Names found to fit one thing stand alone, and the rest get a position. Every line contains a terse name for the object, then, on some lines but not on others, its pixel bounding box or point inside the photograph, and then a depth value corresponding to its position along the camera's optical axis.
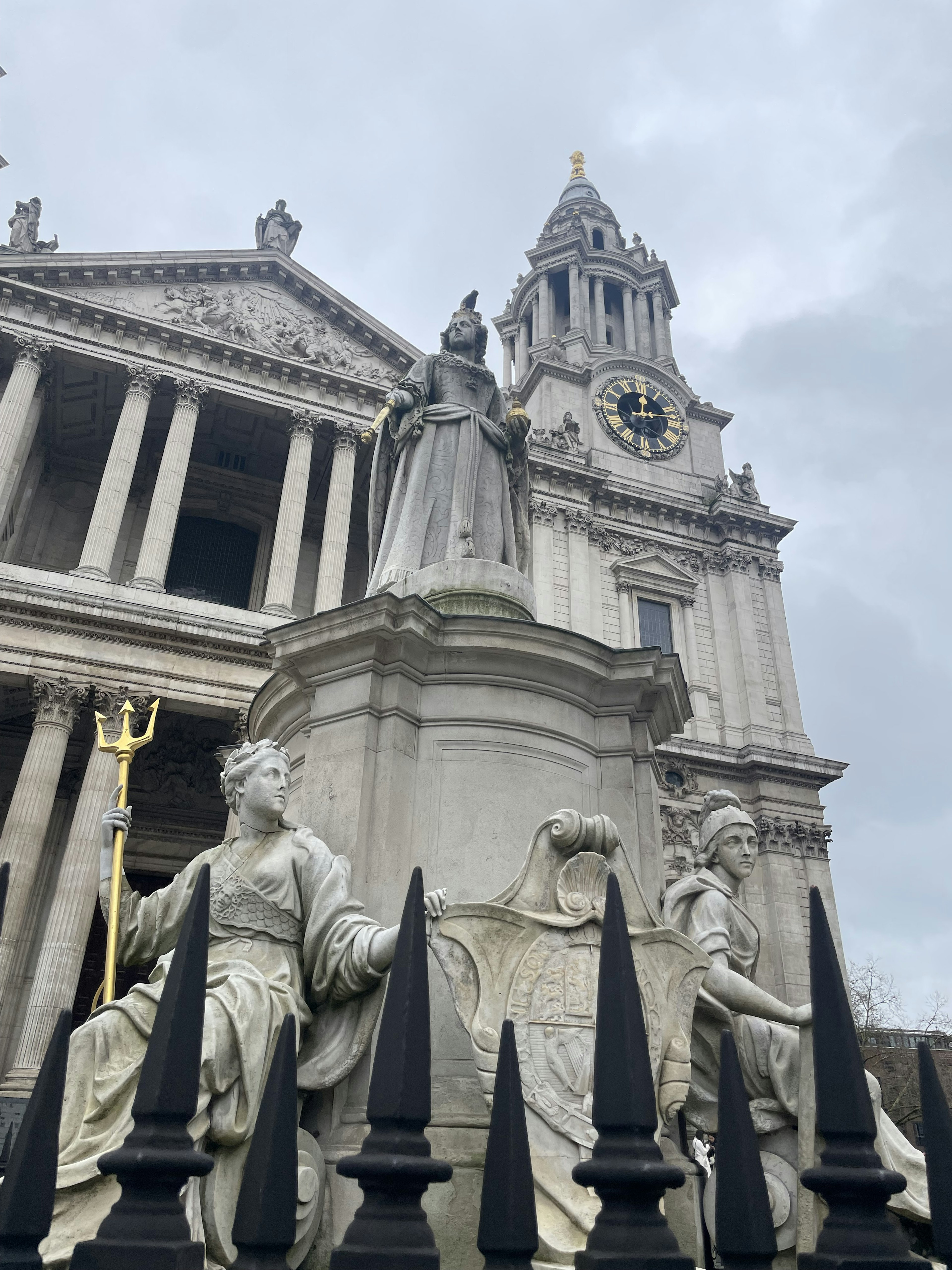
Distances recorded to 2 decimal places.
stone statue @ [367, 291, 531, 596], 6.50
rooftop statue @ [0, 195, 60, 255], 25.12
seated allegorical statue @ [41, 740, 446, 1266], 2.88
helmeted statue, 3.45
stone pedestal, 4.38
